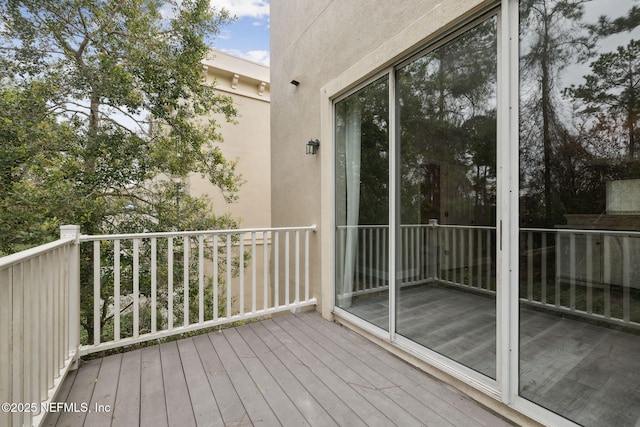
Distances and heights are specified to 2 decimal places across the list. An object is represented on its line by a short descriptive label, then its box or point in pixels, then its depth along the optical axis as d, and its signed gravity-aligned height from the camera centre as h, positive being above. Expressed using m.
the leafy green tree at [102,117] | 3.14 +1.26
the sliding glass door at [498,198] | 1.41 +0.10
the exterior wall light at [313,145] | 3.32 +0.80
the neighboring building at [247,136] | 6.98 +2.01
